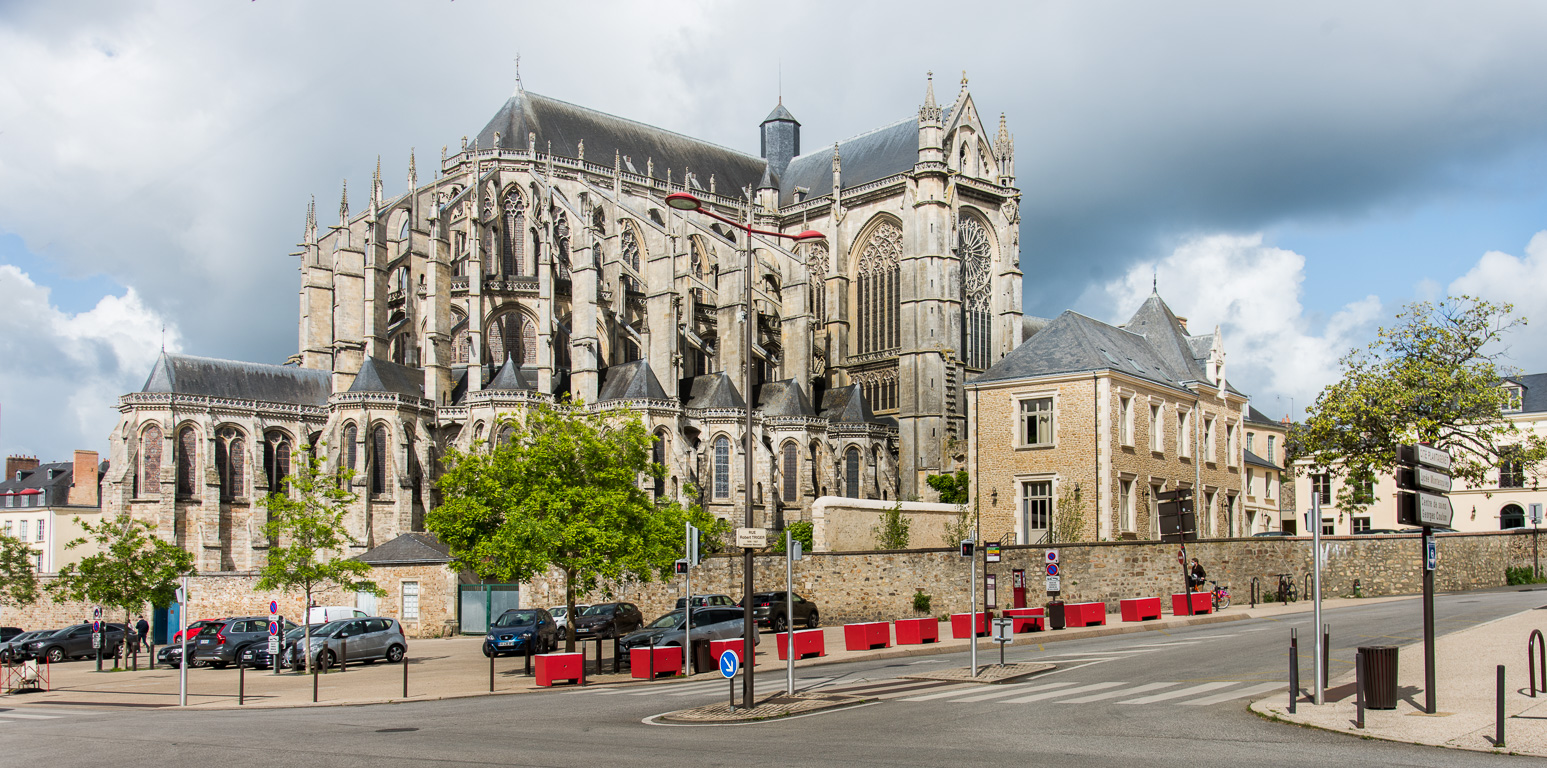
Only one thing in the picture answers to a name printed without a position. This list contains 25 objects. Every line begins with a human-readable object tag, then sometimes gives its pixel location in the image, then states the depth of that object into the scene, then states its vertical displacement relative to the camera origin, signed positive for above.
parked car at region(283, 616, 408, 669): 27.94 -3.84
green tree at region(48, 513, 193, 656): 33.28 -2.66
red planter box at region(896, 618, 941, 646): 25.91 -3.42
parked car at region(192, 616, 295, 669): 29.47 -3.96
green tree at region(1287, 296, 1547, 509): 31.43 +1.58
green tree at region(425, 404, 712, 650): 25.56 -0.82
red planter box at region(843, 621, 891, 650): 25.27 -3.40
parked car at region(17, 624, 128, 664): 34.03 -4.72
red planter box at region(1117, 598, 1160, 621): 27.42 -3.11
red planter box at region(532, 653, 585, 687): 21.90 -3.49
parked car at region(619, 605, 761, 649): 24.36 -3.24
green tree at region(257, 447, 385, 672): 28.17 -1.46
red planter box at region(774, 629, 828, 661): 24.23 -3.40
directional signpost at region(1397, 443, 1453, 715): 11.47 -0.30
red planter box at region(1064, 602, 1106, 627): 27.25 -3.23
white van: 31.65 -3.89
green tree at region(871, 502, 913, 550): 37.00 -1.83
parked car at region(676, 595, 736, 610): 31.22 -3.27
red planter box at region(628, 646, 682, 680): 22.36 -3.47
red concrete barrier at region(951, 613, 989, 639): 26.09 -3.35
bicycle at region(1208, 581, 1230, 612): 30.61 -3.24
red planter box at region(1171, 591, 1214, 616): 28.84 -3.17
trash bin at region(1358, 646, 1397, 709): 12.61 -2.15
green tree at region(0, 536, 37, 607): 40.78 -3.21
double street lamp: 15.55 -1.75
